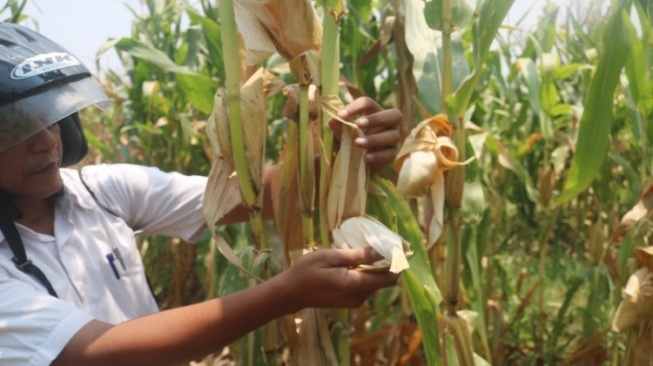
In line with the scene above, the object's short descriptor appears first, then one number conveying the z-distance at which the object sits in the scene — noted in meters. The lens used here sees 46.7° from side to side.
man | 0.96
